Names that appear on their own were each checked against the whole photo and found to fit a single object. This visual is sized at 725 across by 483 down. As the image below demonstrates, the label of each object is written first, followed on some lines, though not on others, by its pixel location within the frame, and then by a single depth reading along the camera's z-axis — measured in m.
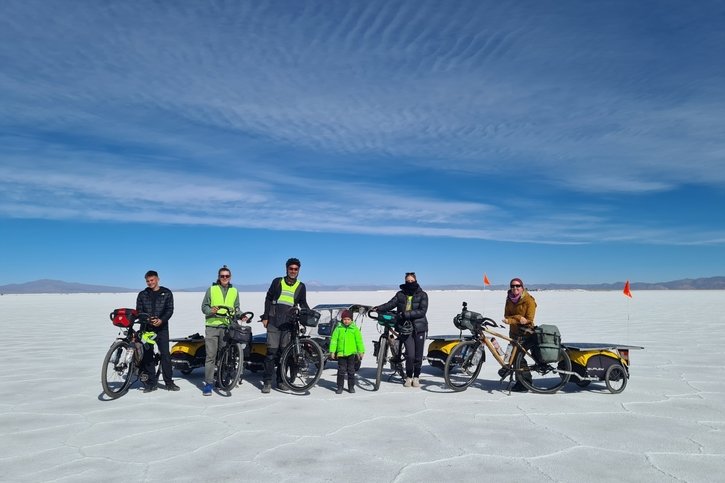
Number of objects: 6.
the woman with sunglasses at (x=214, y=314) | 7.70
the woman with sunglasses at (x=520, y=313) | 7.84
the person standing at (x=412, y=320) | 8.12
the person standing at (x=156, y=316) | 7.77
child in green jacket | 7.78
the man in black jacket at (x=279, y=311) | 7.84
